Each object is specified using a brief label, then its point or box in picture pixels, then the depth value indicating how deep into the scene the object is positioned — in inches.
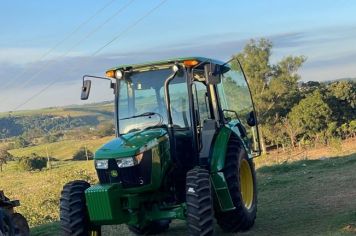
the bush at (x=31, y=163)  2704.2
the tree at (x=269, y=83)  2191.2
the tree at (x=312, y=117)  2005.4
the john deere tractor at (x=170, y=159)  269.1
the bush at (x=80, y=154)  3196.4
